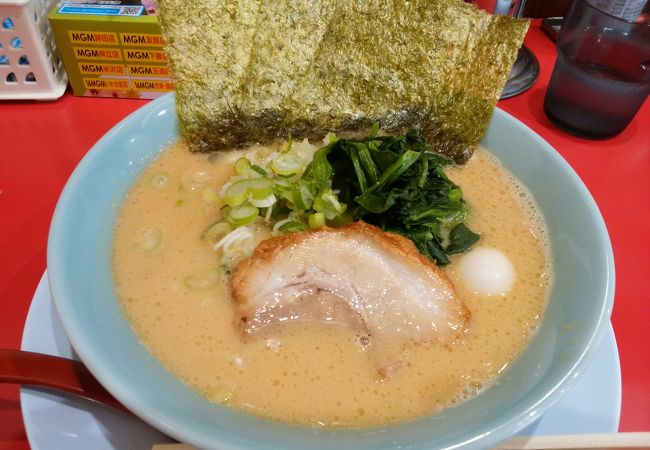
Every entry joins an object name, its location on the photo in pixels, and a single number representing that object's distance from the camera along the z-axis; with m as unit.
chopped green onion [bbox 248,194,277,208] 0.22
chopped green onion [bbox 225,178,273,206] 0.22
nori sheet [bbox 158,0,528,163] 0.24
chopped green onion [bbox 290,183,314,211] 0.22
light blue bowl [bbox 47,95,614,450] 0.15
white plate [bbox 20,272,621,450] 0.17
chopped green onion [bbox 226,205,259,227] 0.22
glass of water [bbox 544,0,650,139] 0.32
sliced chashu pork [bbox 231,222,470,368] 0.19
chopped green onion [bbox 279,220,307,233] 0.22
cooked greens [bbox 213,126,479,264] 0.22
